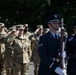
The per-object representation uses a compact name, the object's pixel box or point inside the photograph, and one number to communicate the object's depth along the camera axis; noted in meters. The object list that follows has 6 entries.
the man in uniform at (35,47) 13.45
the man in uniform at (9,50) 12.16
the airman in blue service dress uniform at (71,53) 8.23
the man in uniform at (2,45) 13.08
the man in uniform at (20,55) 11.75
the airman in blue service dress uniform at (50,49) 7.08
